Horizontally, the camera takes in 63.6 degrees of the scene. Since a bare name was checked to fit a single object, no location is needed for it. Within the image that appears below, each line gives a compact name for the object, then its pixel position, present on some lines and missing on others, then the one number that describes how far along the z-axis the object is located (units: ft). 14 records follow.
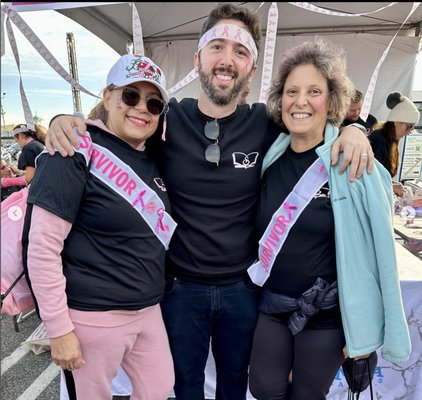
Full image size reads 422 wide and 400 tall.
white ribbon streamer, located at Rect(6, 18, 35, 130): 5.51
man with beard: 5.13
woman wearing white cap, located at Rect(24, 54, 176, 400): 4.10
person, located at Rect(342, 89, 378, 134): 11.76
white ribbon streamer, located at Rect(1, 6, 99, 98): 5.50
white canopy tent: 15.97
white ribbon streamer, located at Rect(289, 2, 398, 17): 7.19
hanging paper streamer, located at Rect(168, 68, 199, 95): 9.98
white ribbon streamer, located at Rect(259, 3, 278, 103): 8.75
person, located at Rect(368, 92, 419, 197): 11.16
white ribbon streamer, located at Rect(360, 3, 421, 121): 10.43
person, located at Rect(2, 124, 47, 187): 12.44
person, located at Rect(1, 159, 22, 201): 14.82
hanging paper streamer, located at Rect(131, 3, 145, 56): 7.84
